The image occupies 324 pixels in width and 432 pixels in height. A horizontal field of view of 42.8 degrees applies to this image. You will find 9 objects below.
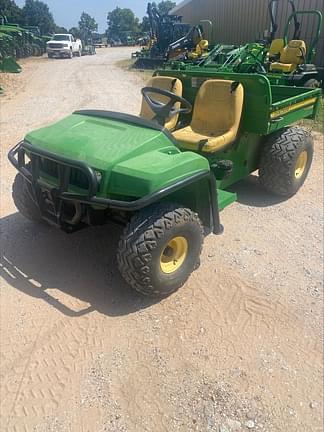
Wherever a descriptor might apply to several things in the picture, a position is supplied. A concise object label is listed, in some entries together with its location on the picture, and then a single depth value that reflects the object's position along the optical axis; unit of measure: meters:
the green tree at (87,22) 86.00
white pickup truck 26.81
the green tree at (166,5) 89.25
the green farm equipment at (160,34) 18.81
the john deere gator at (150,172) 2.59
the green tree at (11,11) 39.81
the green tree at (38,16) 48.35
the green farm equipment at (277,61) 8.61
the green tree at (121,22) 78.12
